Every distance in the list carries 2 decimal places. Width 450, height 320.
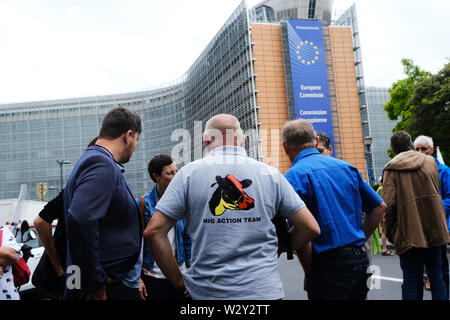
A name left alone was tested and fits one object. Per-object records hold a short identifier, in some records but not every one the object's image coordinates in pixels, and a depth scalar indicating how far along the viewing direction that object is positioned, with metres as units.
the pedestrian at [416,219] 4.20
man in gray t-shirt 2.37
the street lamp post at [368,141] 24.97
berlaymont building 64.81
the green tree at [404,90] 37.34
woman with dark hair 3.81
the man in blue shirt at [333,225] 3.03
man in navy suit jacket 2.26
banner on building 65.00
